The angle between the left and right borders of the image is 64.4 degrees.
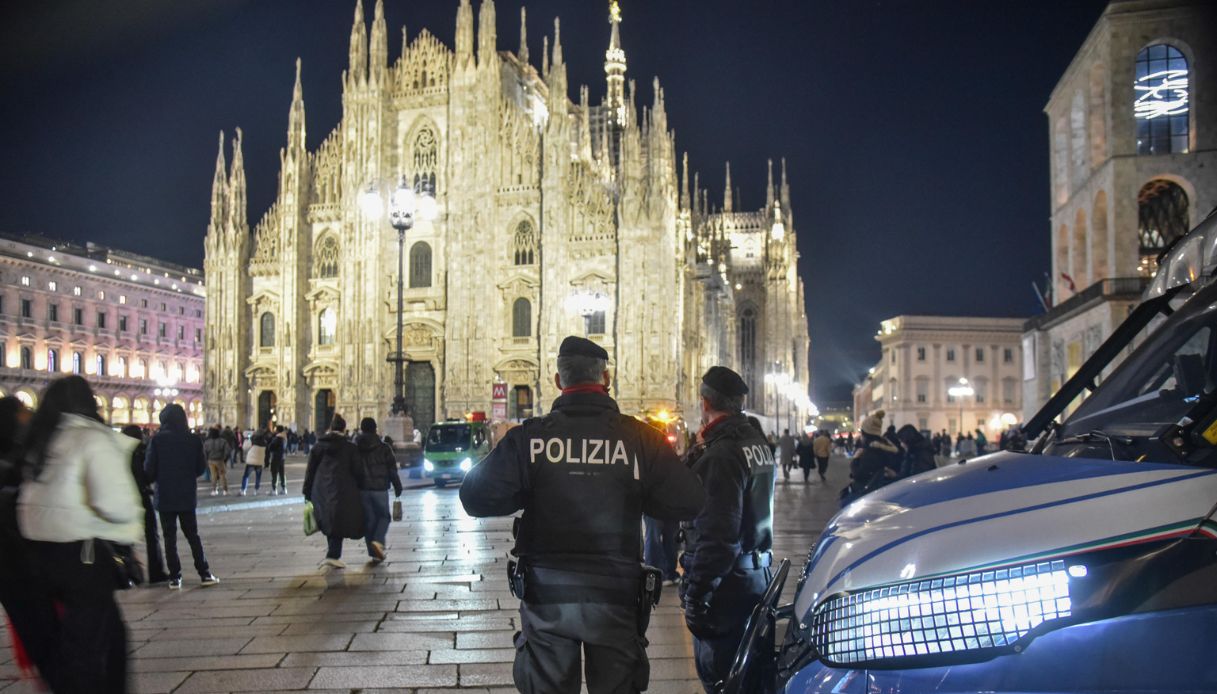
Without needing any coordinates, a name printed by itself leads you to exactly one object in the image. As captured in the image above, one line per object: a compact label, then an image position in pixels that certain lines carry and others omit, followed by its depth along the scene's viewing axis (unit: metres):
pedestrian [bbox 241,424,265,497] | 21.59
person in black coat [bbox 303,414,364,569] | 9.62
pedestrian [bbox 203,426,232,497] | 21.67
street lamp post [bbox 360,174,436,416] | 21.77
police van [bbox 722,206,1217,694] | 2.14
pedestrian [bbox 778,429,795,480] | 25.75
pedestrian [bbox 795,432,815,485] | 26.75
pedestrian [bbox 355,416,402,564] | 10.07
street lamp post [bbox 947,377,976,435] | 61.53
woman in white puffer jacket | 3.91
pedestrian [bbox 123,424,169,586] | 8.38
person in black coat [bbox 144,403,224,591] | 8.78
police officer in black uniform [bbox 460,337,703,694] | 3.31
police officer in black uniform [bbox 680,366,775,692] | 4.14
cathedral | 43.00
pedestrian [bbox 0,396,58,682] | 4.00
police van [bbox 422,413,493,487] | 24.59
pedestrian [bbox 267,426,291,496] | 21.66
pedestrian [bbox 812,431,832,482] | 28.05
